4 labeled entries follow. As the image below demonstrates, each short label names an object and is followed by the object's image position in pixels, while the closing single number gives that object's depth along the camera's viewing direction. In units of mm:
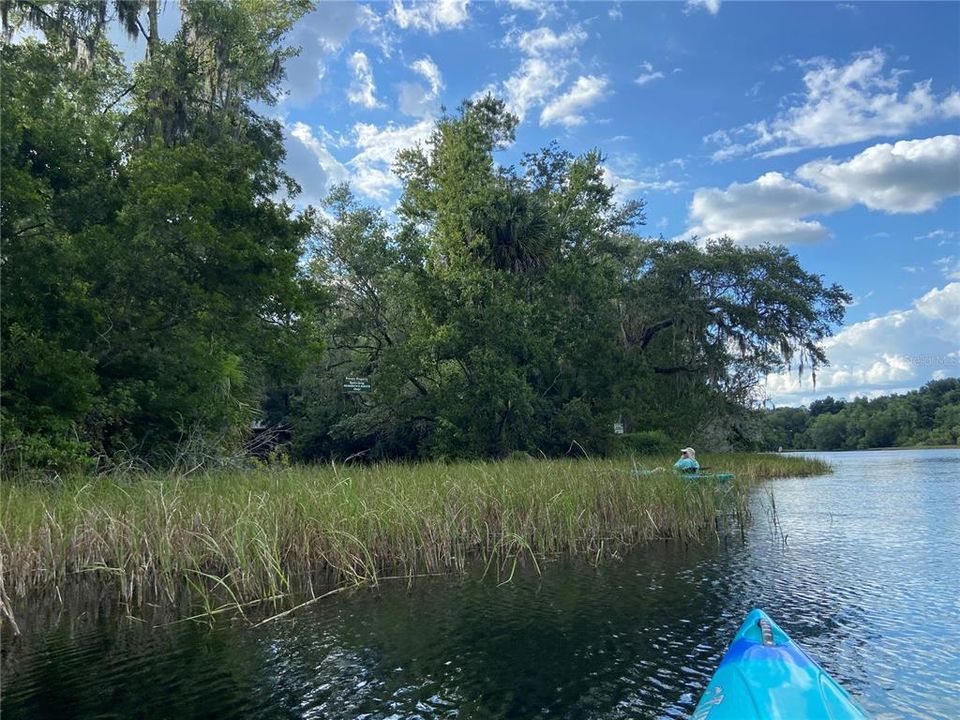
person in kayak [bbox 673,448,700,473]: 13703
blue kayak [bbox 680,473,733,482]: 11675
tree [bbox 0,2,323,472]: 12000
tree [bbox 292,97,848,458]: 23375
